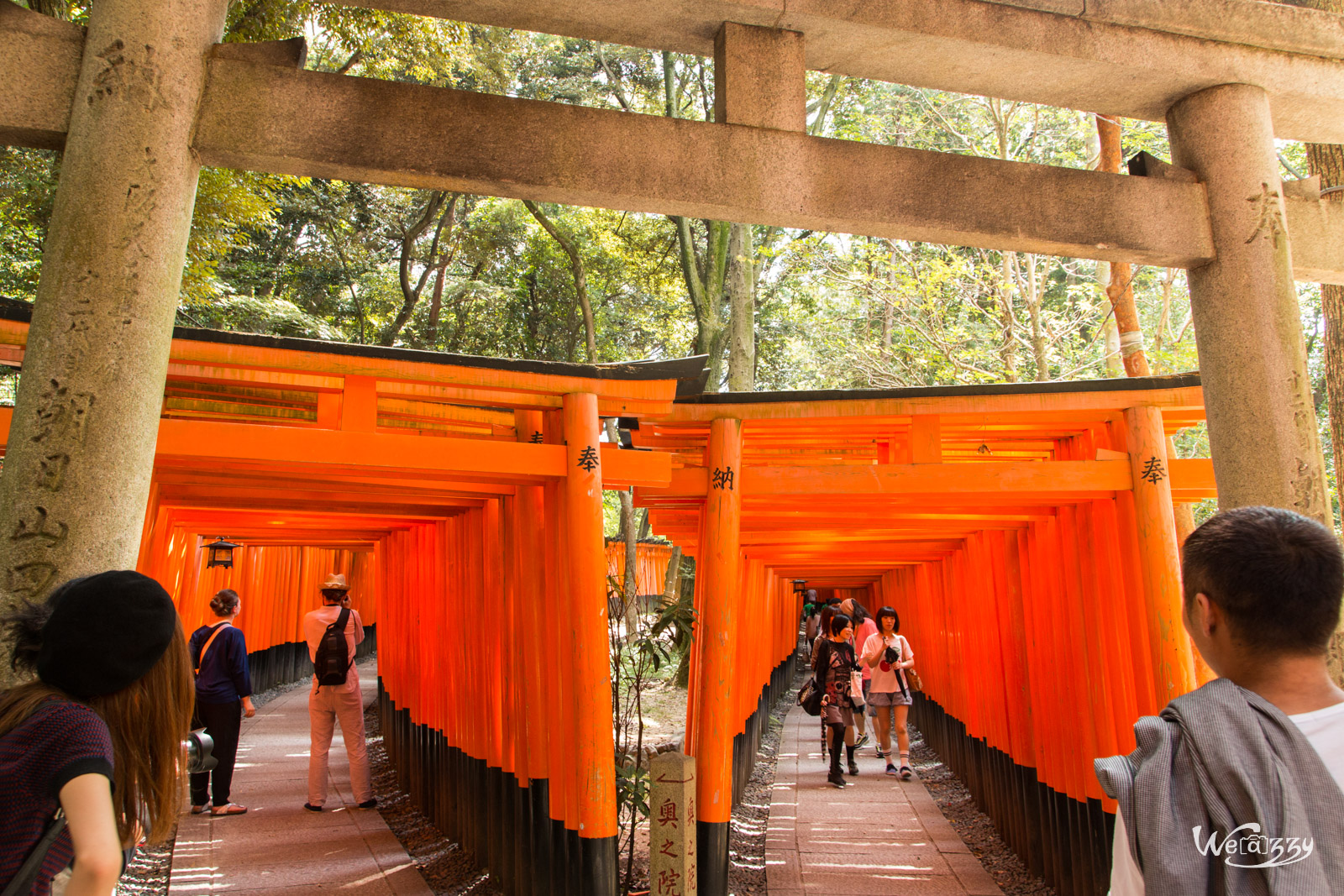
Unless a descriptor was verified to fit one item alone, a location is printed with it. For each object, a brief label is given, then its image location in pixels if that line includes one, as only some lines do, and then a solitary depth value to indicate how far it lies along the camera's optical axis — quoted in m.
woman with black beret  1.55
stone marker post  4.63
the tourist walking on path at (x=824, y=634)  9.62
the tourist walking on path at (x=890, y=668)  9.30
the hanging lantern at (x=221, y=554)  10.13
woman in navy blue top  7.02
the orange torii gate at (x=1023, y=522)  5.20
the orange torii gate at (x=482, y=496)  4.43
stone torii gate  2.74
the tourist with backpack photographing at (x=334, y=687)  7.11
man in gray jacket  1.32
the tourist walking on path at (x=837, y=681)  9.22
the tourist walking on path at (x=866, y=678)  10.02
